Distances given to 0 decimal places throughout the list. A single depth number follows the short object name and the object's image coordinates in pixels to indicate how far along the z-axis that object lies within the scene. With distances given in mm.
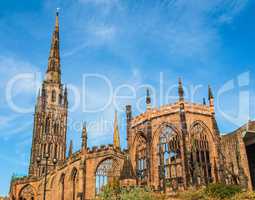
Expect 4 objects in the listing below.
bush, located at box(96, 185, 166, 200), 29078
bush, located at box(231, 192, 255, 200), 27820
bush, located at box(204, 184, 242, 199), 29609
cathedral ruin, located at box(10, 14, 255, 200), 37062
